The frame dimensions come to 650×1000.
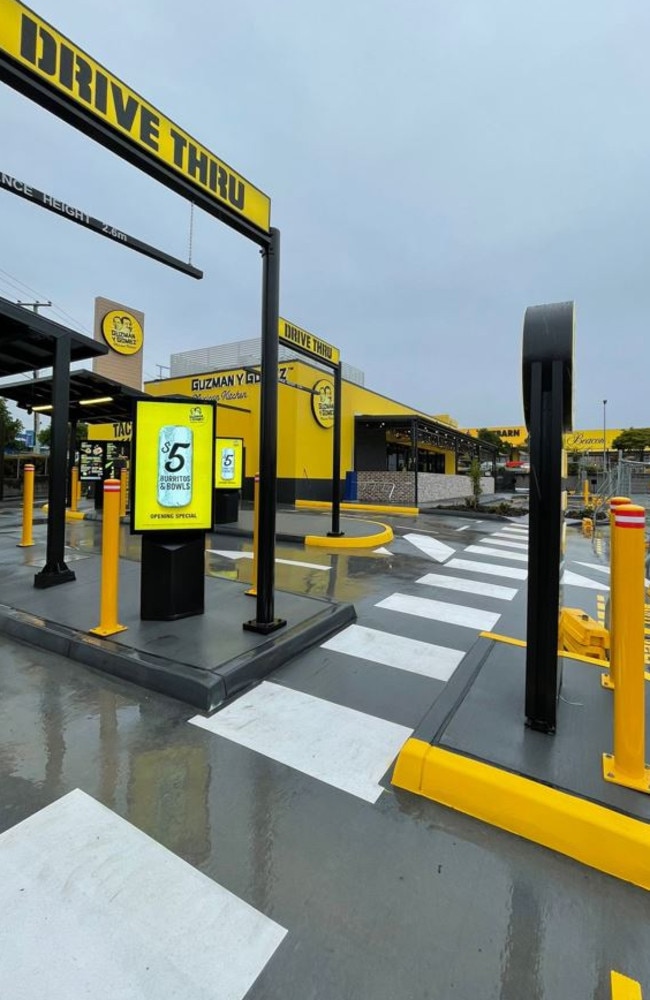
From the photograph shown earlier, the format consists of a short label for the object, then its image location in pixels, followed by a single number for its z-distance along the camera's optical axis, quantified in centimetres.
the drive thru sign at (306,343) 692
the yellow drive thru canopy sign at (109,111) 261
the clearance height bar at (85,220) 322
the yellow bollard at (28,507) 768
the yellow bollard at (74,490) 1419
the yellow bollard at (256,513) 416
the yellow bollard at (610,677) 244
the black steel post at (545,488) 256
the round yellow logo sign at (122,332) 2720
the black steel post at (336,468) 932
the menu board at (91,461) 1520
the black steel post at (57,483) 545
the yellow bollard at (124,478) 1355
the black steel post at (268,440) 399
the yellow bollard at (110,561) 387
